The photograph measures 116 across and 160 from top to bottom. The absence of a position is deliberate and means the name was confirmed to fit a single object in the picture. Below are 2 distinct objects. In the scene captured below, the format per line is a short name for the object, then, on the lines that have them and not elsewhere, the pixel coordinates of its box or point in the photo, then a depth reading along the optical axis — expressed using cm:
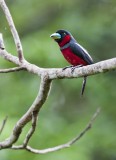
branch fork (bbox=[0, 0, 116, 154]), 692
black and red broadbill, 937
